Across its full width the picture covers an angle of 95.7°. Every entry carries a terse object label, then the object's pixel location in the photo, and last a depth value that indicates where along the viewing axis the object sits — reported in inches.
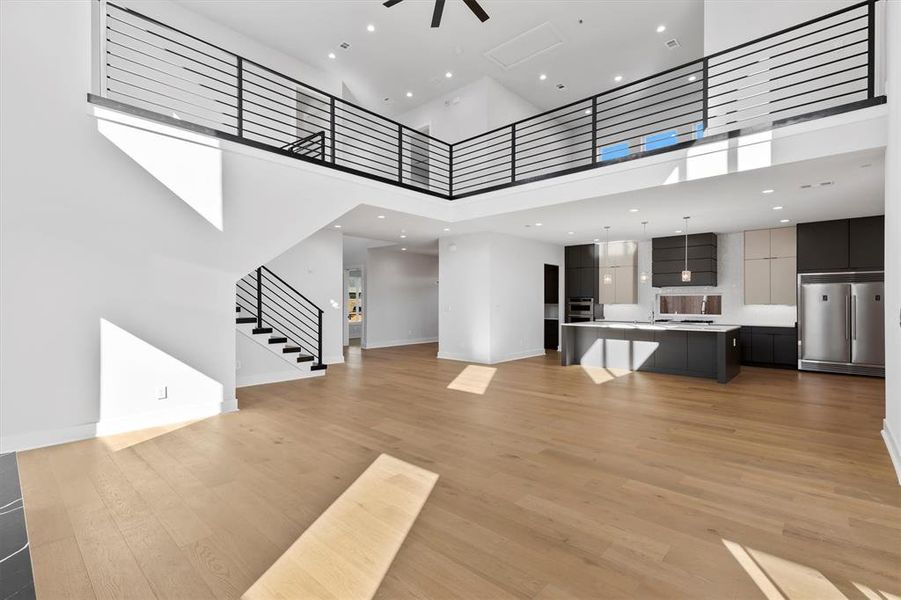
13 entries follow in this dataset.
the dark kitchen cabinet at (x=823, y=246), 285.7
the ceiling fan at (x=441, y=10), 183.8
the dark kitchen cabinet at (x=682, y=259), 336.8
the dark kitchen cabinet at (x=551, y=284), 418.0
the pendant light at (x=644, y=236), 311.7
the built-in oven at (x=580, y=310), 413.4
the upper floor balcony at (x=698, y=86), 192.4
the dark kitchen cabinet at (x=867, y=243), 272.9
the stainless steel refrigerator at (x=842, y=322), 271.7
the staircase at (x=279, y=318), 262.7
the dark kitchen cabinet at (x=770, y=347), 305.9
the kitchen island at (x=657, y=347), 264.7
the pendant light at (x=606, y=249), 384.1
